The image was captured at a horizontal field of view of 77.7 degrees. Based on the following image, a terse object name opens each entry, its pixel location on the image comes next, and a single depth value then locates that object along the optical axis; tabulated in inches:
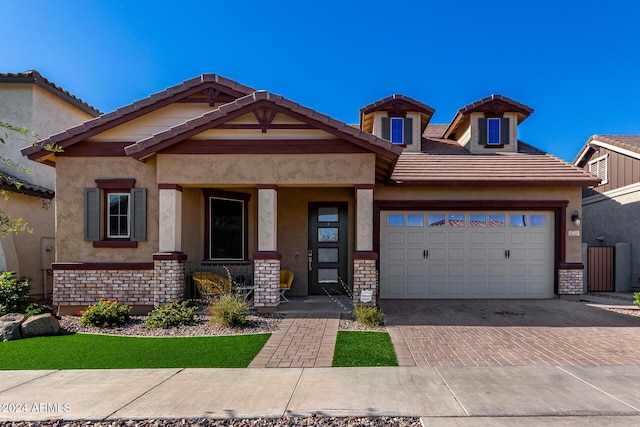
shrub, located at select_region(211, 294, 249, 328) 315.3
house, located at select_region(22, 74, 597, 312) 364.5
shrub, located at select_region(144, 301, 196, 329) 321.7
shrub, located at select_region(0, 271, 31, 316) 345.1
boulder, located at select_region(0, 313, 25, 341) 290.7
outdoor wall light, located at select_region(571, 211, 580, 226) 455.2
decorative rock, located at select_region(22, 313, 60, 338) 298.2
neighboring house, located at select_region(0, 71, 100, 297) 464.1
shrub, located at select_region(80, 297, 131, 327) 327.3
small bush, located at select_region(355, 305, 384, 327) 322.0
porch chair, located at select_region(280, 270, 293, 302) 425.4
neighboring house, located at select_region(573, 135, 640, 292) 546.9
